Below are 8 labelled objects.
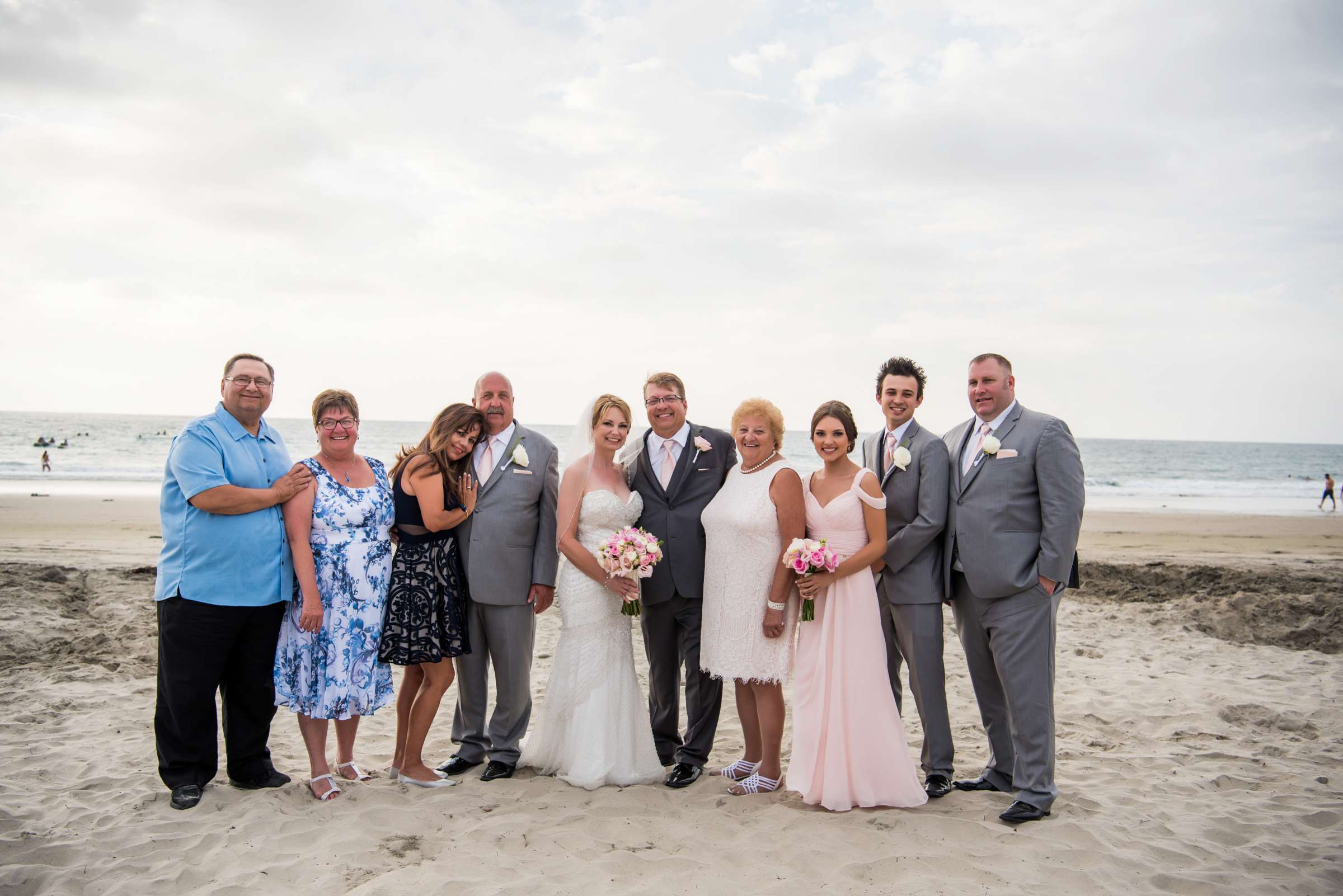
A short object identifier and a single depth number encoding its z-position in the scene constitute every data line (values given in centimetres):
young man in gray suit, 481
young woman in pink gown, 453
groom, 506
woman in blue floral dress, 458
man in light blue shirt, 446
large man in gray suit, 442
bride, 496
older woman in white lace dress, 476
